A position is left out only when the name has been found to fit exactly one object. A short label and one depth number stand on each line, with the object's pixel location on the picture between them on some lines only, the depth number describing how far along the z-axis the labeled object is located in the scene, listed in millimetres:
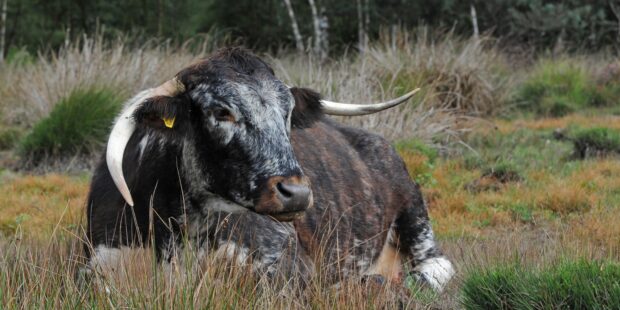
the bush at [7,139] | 22312
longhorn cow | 8156
